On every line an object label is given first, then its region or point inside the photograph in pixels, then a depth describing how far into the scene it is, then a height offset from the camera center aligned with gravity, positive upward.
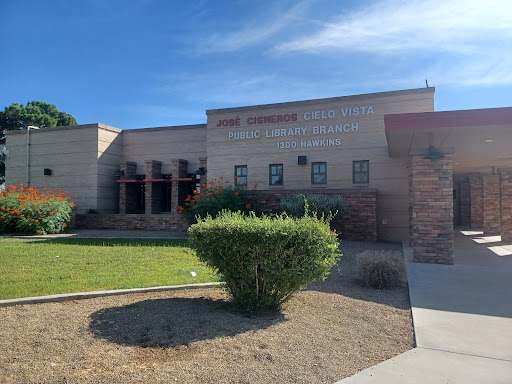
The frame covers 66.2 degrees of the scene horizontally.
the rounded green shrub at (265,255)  4.80 -0.71
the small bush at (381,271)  7.08 -1.33
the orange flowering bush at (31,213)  16.20 -0.69
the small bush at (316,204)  13.66 -0.22
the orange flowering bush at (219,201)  14.91 -0.13
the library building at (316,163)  9.45 +1.50
